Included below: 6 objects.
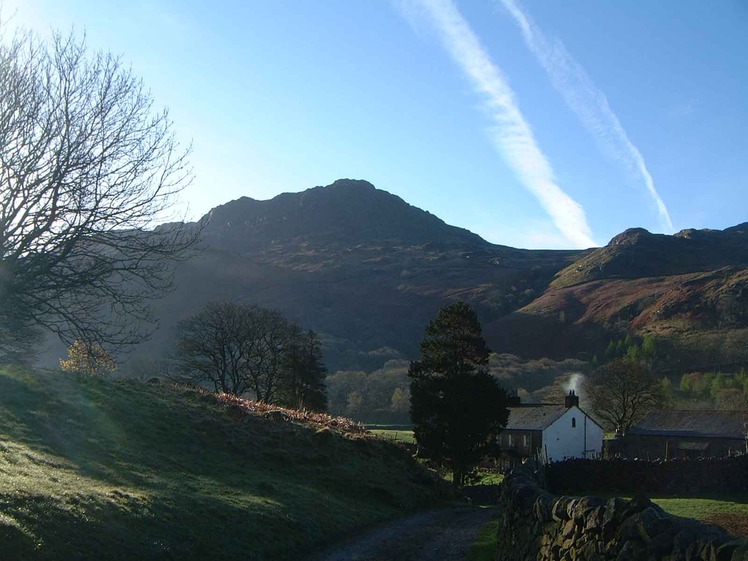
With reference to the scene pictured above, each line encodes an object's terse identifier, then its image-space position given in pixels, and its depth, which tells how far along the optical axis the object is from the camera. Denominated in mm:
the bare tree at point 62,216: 11828
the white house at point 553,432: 63062
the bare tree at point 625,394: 73562
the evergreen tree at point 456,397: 40531
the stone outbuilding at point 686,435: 61094
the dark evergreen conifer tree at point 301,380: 56000
